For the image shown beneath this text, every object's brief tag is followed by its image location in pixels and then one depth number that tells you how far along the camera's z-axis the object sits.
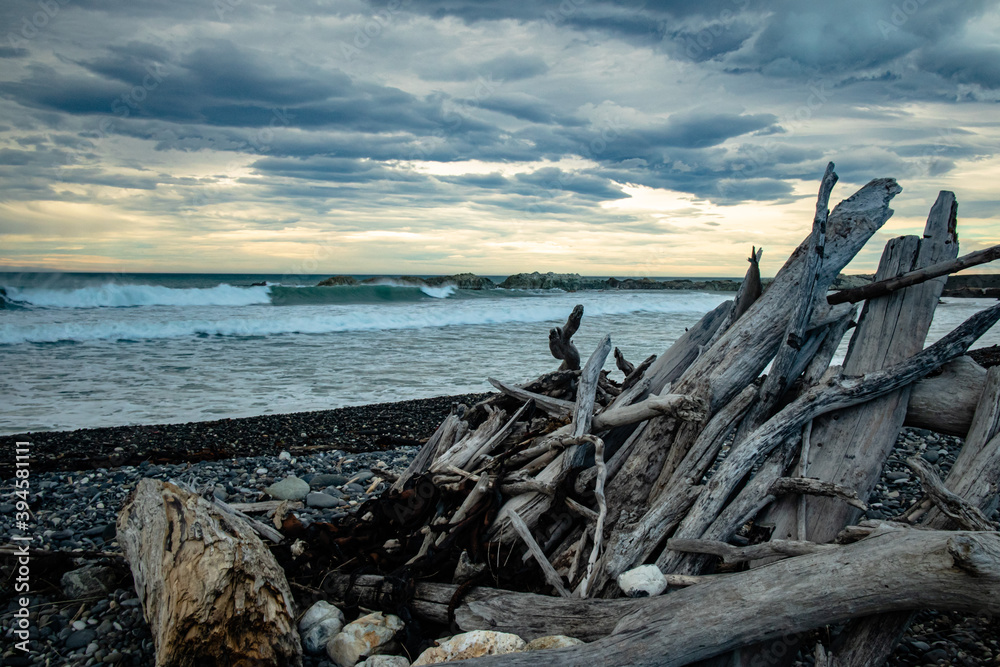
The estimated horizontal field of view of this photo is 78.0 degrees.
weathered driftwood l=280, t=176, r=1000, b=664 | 3.18
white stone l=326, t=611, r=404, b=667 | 3.29
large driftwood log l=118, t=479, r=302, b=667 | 3.00
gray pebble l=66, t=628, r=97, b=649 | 3.48
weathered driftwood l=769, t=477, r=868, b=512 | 2.95
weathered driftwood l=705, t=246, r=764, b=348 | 4.04
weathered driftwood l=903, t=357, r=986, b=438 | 3.30
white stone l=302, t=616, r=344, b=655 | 3.39
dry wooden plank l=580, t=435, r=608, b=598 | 3.16
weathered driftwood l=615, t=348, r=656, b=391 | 4.81
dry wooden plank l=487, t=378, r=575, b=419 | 4.81
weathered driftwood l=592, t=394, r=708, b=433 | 3.37
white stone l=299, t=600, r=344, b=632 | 3.48
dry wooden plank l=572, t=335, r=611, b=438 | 3.89
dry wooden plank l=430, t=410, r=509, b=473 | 4.59
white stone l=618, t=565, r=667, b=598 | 2.94
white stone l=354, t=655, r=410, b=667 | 3.13
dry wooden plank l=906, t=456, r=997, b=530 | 2.73
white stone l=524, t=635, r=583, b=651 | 2.85
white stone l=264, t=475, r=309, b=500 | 6.09
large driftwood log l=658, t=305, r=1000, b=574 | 3.21
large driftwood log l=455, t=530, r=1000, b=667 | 2.32
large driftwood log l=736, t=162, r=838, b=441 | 3.42
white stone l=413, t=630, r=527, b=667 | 2.90
